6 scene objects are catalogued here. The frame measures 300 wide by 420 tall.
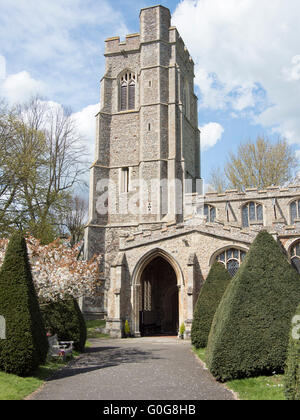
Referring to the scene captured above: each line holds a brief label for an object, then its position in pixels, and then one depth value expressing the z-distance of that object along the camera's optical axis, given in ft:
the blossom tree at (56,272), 40.32
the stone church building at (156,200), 67.62
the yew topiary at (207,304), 48.47
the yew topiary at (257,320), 27.81
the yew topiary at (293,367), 21.25
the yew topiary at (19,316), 30.18
